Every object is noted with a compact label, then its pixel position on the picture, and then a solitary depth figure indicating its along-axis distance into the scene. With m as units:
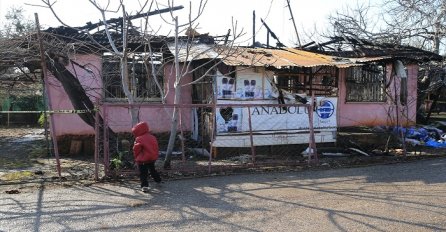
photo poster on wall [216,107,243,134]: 11.33
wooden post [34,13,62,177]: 7.97
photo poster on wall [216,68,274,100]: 11.52
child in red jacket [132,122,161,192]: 7.49
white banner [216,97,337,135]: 11.43
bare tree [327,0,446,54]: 16.02
